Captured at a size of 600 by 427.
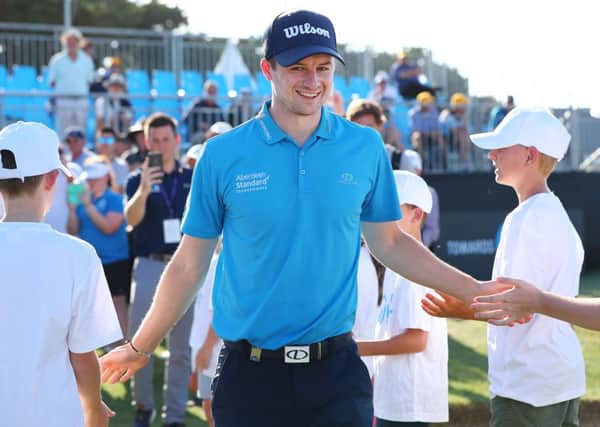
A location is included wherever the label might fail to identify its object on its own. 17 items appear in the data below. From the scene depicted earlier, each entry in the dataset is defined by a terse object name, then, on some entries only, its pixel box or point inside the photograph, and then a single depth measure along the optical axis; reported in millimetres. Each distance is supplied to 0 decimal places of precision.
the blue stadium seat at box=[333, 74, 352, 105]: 22156
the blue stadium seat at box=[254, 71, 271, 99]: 22422
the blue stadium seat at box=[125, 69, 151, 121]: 21844
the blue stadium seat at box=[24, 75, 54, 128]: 15495
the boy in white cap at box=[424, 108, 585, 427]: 5309
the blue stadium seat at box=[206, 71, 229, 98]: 21750
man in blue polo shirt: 4406
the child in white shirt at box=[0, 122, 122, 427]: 4316
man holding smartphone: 9242
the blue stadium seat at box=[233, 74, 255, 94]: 21950
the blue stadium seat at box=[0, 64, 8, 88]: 20969
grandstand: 19062
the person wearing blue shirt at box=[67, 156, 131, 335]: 11344
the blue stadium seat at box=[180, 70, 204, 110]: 22016
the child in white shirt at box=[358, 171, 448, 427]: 5602
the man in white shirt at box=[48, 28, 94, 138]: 17078
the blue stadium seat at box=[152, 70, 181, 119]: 21719
